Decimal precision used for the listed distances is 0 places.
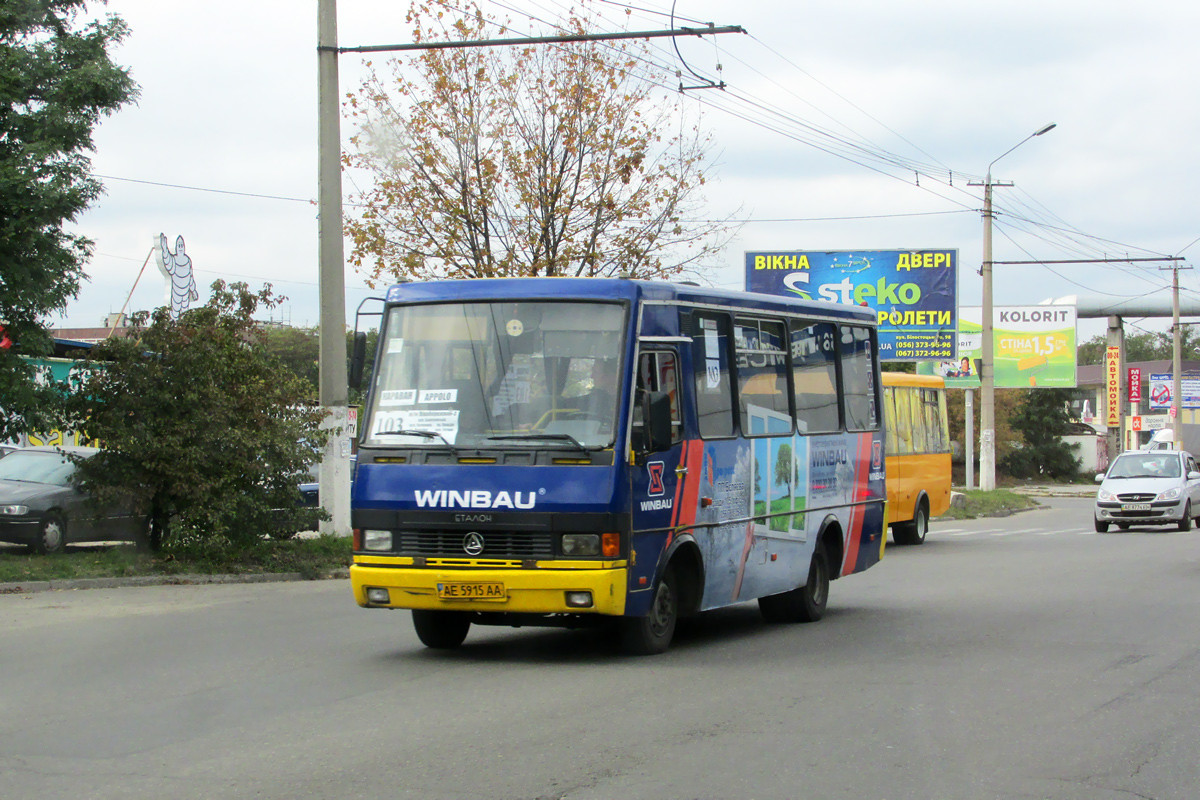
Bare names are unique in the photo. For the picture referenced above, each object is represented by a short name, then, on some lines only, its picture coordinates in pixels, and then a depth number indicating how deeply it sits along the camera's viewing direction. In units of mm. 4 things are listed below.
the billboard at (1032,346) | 57812
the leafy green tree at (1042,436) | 69250
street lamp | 39531
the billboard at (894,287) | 38844
